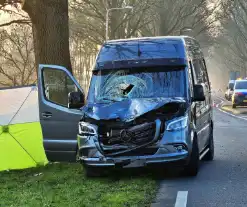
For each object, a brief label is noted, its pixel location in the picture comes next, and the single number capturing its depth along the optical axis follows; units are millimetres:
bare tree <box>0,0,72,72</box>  13516
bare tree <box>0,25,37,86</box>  38812
